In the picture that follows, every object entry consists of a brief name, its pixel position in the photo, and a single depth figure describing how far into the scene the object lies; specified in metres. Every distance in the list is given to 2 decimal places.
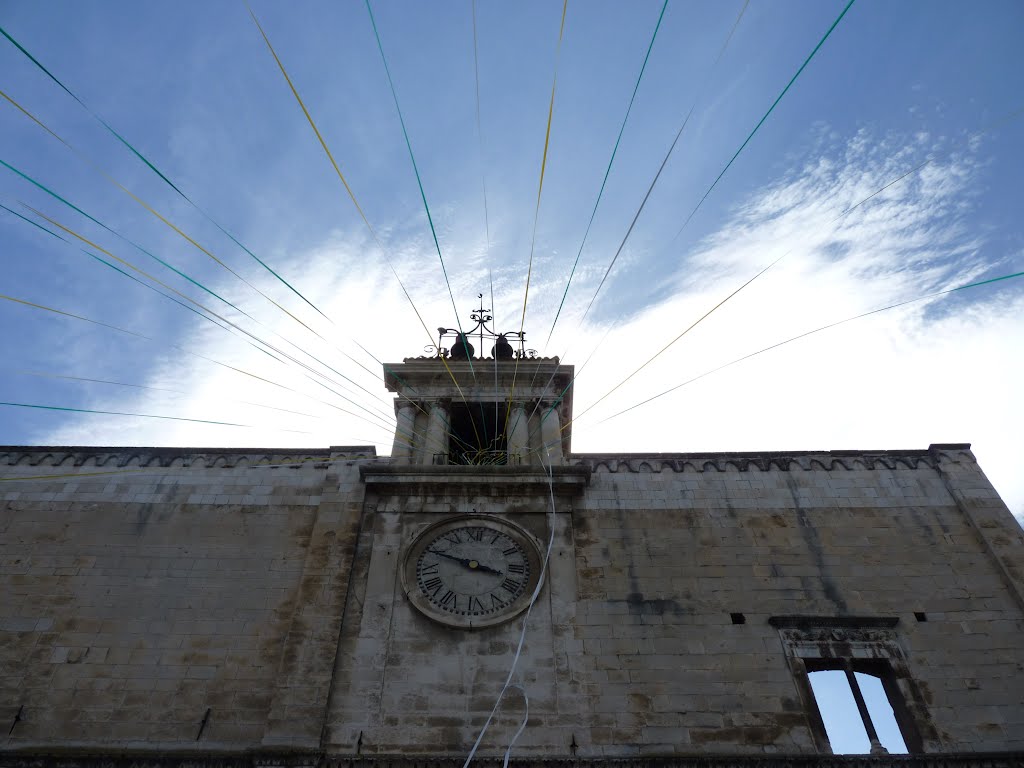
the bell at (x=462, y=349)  19.82
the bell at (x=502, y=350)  20.08
